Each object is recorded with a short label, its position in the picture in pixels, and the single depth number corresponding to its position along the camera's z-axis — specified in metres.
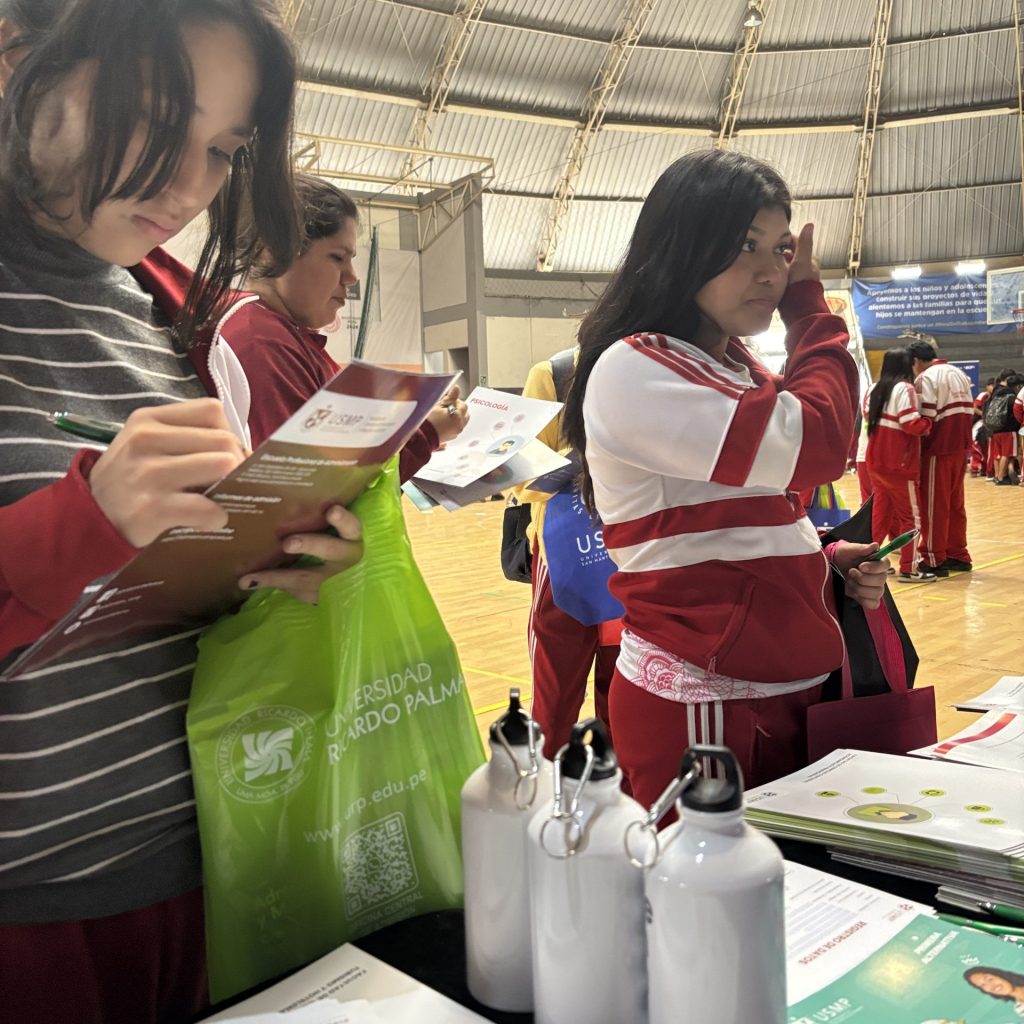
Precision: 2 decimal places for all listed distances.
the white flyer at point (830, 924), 0.73
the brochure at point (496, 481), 1.23
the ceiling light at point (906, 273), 18.23
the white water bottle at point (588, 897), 0.57
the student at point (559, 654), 2.33
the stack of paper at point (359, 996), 0.66
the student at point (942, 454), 6.29
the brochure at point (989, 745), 1.20
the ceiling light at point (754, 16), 14.23
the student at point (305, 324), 1.39
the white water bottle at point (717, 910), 0.52
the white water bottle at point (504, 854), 0.64
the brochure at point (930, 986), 0.66
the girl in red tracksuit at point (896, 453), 6.28
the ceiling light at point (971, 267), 18.05
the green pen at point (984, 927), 0.77
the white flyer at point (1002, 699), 1.44
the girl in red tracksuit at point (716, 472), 1.22
